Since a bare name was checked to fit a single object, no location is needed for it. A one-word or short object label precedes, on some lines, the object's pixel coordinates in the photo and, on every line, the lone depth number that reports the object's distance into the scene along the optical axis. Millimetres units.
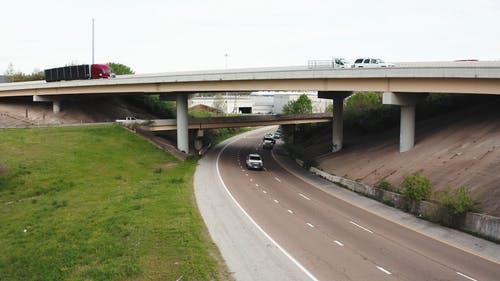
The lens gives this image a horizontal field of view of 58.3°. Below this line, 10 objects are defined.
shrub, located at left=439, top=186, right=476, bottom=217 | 22808
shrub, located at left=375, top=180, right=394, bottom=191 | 30914
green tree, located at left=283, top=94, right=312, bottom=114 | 103750
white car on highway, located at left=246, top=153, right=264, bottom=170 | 47750
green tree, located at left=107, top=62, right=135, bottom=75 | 106538
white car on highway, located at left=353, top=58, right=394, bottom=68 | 38969
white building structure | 154738
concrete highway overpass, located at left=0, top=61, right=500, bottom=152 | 31656
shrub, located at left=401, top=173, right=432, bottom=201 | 26531
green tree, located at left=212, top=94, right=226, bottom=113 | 152625
